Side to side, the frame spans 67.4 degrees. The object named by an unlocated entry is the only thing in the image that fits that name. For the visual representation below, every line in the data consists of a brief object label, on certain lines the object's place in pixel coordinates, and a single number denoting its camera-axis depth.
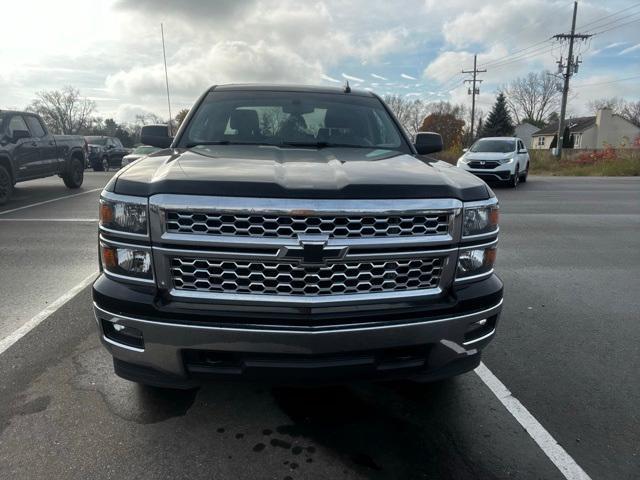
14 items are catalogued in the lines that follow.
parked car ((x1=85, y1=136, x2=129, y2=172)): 24.09
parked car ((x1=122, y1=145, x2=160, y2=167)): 16.88
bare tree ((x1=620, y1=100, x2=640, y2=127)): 91.25
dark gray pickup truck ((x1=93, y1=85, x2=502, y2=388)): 2.11
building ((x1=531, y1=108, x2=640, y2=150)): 73.25
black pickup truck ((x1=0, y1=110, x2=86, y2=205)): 10.46
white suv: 16.34
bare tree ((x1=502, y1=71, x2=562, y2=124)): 88.75
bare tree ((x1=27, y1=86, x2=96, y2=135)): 73.88
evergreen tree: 65.06
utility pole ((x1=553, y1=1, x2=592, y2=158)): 35.50
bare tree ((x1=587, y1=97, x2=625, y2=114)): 92.09
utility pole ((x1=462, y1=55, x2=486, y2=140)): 52.22
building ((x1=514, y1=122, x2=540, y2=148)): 86.00
